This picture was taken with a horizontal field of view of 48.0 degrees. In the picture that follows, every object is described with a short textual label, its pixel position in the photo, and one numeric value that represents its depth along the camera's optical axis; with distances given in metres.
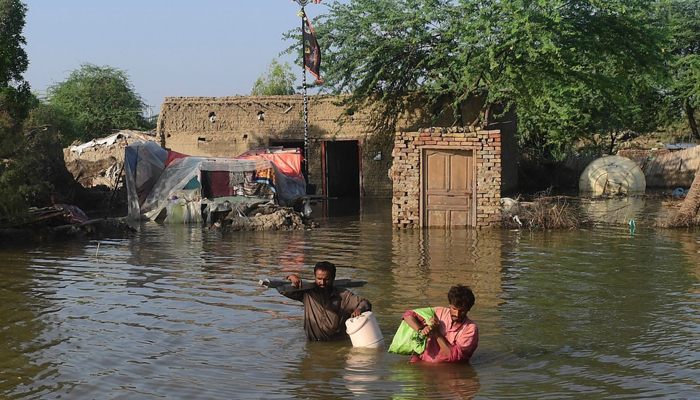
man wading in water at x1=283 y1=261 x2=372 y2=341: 7.29
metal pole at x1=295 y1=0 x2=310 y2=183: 24.83
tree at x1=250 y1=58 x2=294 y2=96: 50.84
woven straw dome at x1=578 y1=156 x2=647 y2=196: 27.06
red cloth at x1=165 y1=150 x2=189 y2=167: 21.39
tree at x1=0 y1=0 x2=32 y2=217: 15.19
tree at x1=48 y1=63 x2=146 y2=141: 38.00
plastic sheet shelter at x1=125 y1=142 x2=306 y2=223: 19.58
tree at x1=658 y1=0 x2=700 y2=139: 28.95
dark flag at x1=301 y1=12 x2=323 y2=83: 24.27
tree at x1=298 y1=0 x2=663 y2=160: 18.52
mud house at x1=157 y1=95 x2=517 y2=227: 26.66
